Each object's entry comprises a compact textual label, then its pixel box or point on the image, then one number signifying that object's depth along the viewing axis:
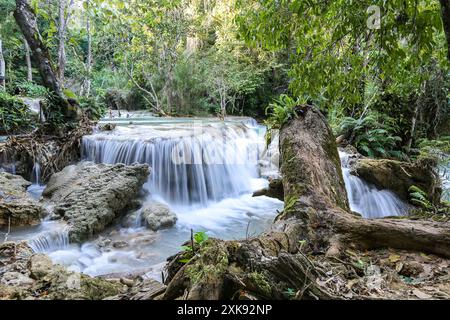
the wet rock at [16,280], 2.33
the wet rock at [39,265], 2.50
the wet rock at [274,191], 4.34
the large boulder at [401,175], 6.52
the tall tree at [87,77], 14.46
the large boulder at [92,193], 4.93
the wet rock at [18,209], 4.71
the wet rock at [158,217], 5.58
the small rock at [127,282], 2.77
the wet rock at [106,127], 9.16
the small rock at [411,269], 2.11
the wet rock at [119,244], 4.80
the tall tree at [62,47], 10.96
